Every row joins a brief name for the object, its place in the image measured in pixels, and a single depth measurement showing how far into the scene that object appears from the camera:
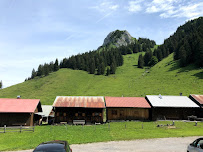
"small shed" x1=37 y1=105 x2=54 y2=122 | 48.18
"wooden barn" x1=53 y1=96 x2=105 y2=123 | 36.34
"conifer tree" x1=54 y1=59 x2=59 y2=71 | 131.60
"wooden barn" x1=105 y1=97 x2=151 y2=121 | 37.72
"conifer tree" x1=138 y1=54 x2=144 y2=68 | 124.77
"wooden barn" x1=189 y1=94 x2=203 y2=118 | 37.91
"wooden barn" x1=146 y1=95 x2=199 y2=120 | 38.31
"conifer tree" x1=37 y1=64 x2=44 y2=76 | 127.12
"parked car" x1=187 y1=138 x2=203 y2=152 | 10.71
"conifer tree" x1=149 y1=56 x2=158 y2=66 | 125.31
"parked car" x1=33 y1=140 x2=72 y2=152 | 8.23
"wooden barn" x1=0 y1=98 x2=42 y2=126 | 32.66
